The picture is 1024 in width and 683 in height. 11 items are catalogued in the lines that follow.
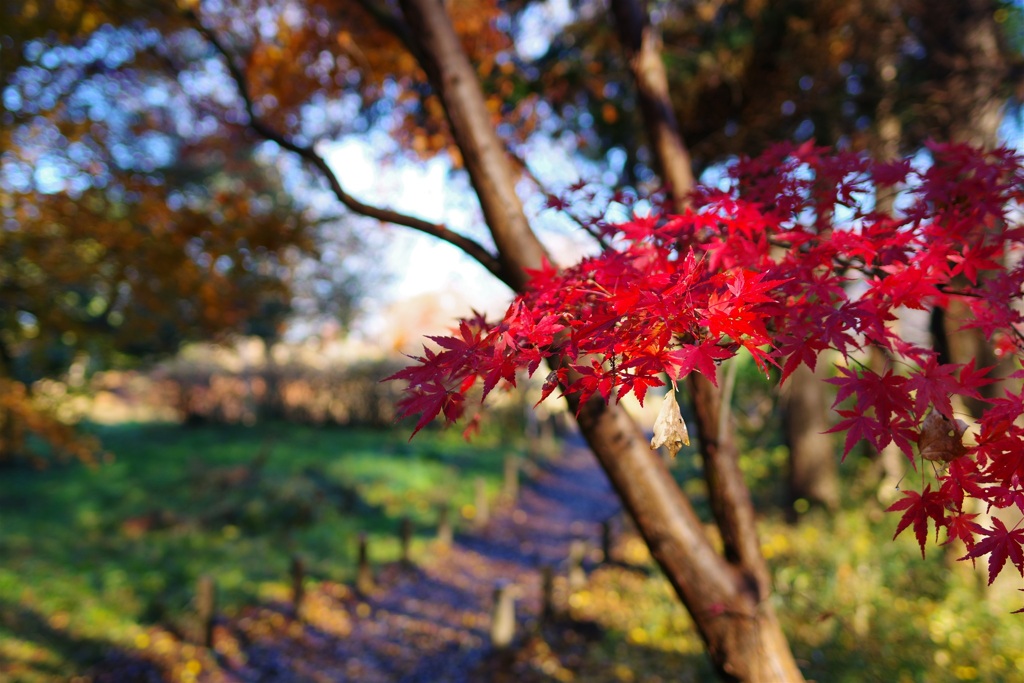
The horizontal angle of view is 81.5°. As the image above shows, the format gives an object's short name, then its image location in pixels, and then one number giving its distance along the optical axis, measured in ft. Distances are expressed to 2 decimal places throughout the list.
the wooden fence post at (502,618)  16.74
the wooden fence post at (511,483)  33.53
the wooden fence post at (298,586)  19.21
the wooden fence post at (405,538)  23.73
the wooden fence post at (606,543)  21.83
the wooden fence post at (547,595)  17.87
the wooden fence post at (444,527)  26.25
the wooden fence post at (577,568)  19.80
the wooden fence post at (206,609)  16.93
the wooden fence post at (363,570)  21.53
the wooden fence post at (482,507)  28.83
